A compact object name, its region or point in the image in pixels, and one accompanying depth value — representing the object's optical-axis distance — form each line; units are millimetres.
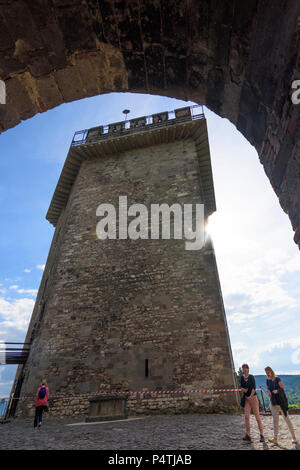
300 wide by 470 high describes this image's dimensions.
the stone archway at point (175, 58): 1741
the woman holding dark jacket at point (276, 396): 3877
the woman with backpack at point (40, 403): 6000
